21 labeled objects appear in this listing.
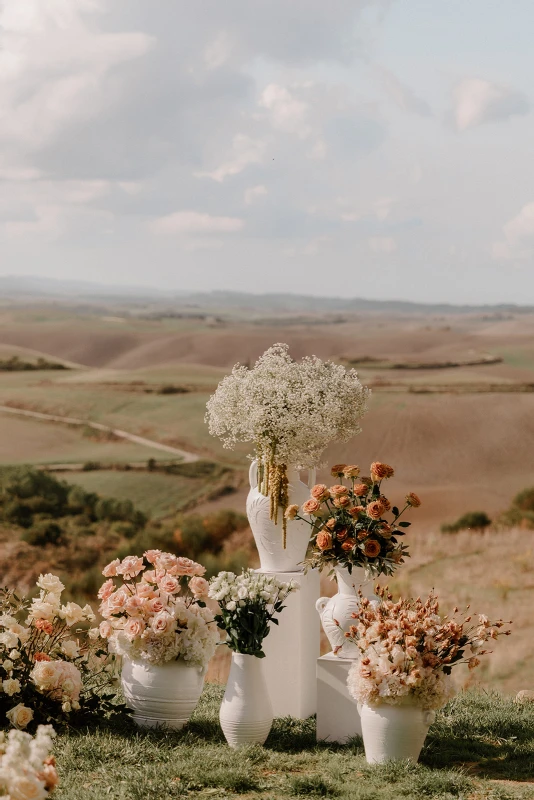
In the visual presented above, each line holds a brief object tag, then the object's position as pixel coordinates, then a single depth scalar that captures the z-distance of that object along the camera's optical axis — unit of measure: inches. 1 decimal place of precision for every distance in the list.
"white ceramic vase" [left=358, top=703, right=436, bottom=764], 179.9
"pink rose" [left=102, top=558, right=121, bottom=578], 213.3
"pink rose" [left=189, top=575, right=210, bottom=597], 213.9
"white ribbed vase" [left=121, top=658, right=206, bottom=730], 207.2
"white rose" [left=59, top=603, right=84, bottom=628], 218.4
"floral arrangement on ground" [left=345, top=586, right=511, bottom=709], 178.9
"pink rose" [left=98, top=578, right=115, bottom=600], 217.5
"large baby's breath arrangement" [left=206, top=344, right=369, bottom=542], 219.9
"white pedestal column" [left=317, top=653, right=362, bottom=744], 204.2
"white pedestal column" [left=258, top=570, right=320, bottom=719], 223.6
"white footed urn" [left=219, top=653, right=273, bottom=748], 197.6
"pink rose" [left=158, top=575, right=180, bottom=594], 213.8
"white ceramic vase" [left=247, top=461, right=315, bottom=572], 225.8
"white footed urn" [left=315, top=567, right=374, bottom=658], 205.6
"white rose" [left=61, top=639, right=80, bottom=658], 217.3
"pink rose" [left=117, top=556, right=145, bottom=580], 214.1
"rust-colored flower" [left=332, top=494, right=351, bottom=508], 202.2
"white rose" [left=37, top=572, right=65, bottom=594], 219.3
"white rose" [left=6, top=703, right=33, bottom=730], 201.9
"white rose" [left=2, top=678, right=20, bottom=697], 205.9
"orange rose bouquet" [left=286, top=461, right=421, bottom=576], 201.6
